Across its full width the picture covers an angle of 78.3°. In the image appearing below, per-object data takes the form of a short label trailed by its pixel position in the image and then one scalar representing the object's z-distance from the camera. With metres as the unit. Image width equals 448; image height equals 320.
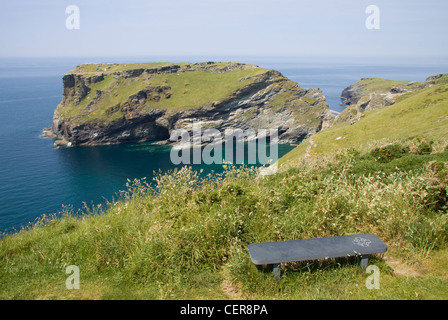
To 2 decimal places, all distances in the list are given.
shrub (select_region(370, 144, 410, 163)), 12.38
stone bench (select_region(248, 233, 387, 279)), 5.77
